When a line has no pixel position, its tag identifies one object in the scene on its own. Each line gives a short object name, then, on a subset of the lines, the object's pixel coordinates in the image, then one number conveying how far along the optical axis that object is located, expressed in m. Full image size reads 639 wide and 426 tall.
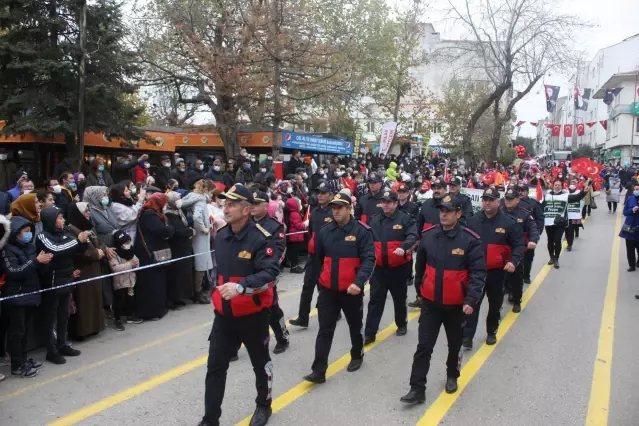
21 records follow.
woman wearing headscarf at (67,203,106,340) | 6.29
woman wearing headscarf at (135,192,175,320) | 7.33
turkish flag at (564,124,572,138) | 61.36
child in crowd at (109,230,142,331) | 6.90
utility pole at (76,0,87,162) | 12.26
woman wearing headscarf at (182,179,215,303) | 8.10
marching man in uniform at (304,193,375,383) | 5.26
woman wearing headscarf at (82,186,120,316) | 6.93
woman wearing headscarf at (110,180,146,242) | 7.23
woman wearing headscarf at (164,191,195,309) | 7.74
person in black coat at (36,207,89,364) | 5.63
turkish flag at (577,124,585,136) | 50.29
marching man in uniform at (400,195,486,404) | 4.88
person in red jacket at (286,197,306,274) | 10.48
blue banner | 19.92
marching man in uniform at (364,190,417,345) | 6.49
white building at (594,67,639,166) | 55.47
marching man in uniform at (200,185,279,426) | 4.14
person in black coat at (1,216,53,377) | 5.27
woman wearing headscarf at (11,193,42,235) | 5.86
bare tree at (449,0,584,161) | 27.42
